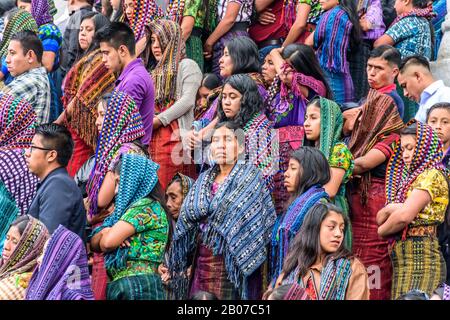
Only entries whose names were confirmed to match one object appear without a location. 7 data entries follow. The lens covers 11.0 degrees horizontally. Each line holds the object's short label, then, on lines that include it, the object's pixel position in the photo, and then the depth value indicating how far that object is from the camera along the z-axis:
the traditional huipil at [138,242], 15.40
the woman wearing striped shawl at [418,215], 15.64
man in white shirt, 18.24
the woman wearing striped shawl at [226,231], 15.86
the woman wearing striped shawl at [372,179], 16.74
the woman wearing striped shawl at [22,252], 14.62
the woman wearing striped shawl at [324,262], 14.26
